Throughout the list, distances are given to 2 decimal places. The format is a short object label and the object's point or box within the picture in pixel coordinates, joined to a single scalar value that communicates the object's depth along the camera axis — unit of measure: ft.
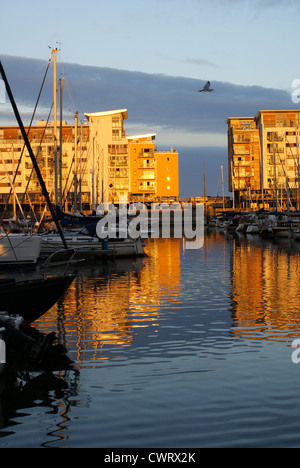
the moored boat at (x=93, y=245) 128.07
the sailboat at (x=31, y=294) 48.73
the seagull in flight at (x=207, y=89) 159.80
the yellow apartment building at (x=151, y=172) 419.13
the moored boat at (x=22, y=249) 113.91
